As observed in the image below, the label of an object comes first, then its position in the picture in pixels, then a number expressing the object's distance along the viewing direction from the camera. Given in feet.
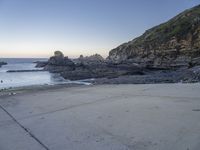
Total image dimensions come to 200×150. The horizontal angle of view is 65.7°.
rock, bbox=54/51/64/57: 220.25
